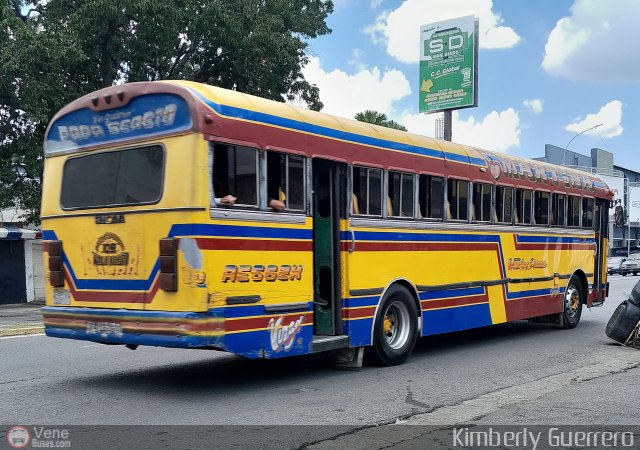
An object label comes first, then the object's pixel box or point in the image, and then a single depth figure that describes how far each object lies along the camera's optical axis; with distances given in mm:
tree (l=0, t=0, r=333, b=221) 19047
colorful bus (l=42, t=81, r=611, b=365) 7164
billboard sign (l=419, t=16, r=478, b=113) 24500
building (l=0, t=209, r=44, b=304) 21000
